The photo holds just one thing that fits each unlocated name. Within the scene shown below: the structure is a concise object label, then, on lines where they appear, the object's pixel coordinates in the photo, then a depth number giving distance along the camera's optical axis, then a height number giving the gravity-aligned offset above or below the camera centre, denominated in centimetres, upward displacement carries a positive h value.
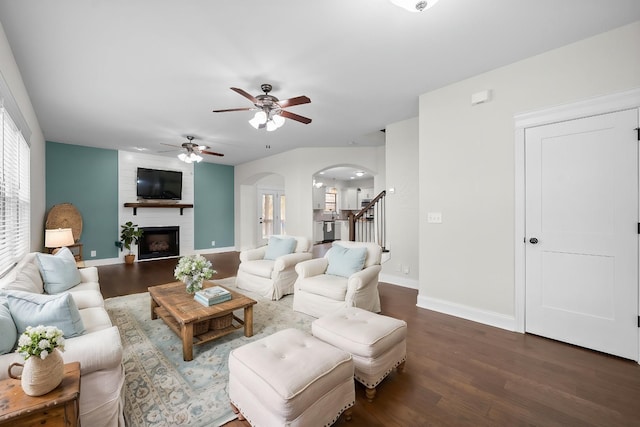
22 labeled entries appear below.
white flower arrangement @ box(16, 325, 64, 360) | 117 -55
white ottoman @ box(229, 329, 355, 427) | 136 -89
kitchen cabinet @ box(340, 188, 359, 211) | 1211 +71
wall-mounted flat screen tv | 684 +81
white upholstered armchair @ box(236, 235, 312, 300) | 388 -75
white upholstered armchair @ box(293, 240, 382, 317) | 301 -77
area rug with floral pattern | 170 -123
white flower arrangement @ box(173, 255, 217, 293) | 285 -60
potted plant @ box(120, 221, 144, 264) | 648 -48
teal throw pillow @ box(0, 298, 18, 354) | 142 -62
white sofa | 147 -87
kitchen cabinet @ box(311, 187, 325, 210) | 1080 +70
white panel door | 233 -16
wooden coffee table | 231 -91
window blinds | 255 +24
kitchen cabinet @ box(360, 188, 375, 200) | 1176 +95
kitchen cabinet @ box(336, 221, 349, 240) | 1019 -57
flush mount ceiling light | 172 +135
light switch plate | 341 -3
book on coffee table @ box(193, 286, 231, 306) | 262 -79
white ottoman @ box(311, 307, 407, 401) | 183 -89
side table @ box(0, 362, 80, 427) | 110 -79
